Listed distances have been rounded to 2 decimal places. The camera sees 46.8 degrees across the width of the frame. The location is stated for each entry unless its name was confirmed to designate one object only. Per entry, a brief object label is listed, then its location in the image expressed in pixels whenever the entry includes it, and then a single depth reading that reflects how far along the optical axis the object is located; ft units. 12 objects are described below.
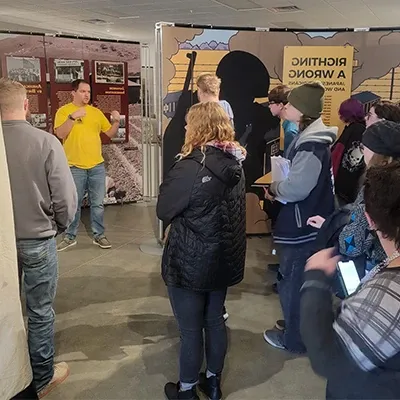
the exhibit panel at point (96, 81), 16.10
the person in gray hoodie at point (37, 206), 6.69
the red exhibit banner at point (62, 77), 16.63
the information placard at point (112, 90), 17.48
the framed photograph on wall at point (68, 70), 16.67
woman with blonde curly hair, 6.38
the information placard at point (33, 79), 15.84
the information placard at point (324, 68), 13.96
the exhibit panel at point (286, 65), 13.78
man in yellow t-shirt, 14.07
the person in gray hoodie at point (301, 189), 7.69
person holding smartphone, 3.28
